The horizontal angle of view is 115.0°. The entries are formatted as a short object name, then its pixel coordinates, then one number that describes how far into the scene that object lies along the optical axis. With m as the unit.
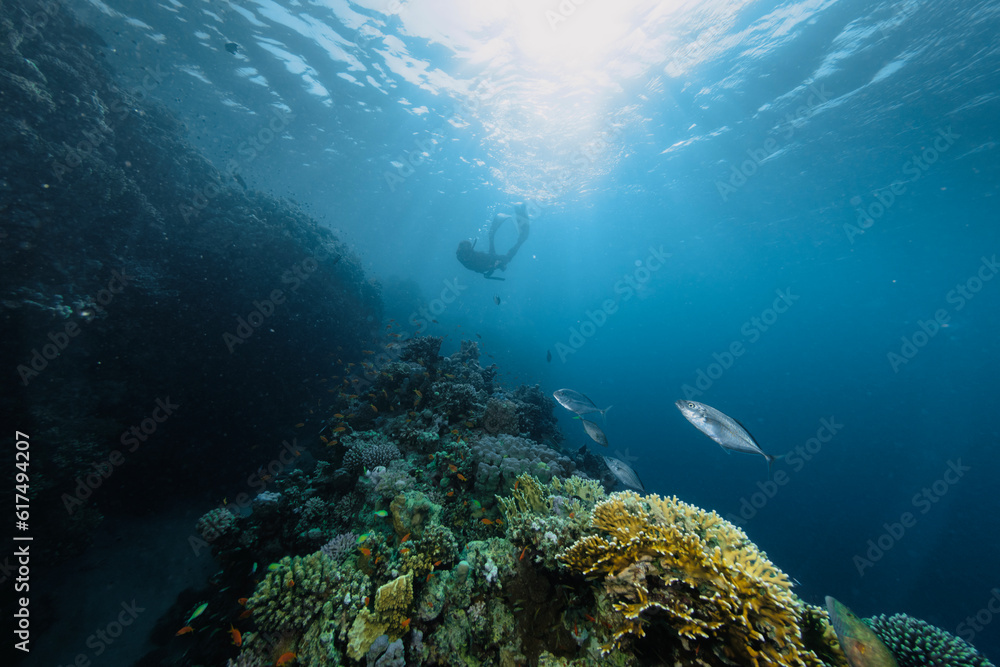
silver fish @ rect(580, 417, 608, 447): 7.30
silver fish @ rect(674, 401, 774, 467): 3.96
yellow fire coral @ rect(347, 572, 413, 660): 2.96
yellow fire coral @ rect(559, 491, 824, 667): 1.89
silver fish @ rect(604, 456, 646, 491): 6.24
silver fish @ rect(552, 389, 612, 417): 7.59
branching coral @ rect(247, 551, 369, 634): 3.12
